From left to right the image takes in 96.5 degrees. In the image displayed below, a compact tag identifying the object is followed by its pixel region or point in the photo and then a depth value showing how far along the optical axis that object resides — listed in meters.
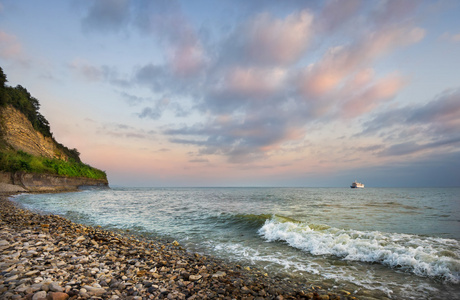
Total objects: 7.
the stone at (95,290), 4.69
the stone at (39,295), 4.03
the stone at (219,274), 6.84
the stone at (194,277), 6.40
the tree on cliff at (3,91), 53.84
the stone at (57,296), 4.10
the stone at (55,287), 4.45
